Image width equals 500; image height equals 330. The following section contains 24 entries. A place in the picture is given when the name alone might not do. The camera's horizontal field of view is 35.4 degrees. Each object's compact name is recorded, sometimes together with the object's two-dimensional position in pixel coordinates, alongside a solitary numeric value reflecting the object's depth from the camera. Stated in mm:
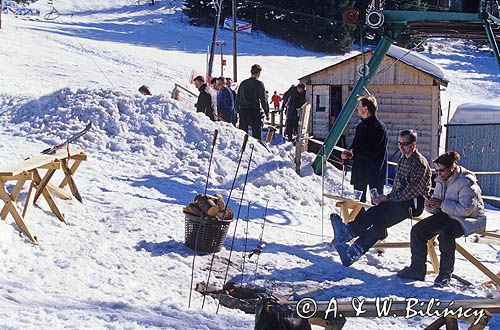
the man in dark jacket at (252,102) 14133
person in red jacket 29453
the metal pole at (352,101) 13618
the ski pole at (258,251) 8223
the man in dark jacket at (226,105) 16672
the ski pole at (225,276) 7439
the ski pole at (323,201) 10431
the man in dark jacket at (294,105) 19438
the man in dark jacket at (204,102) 14969
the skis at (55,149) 9485
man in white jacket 7938
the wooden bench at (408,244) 8078
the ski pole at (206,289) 6659
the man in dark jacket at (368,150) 9523
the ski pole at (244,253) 8089
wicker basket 8281
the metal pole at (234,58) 32312
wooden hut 21156
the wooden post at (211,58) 32291
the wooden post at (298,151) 13609
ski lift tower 12734
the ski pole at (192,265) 6733
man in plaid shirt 8625
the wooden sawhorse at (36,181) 7734
